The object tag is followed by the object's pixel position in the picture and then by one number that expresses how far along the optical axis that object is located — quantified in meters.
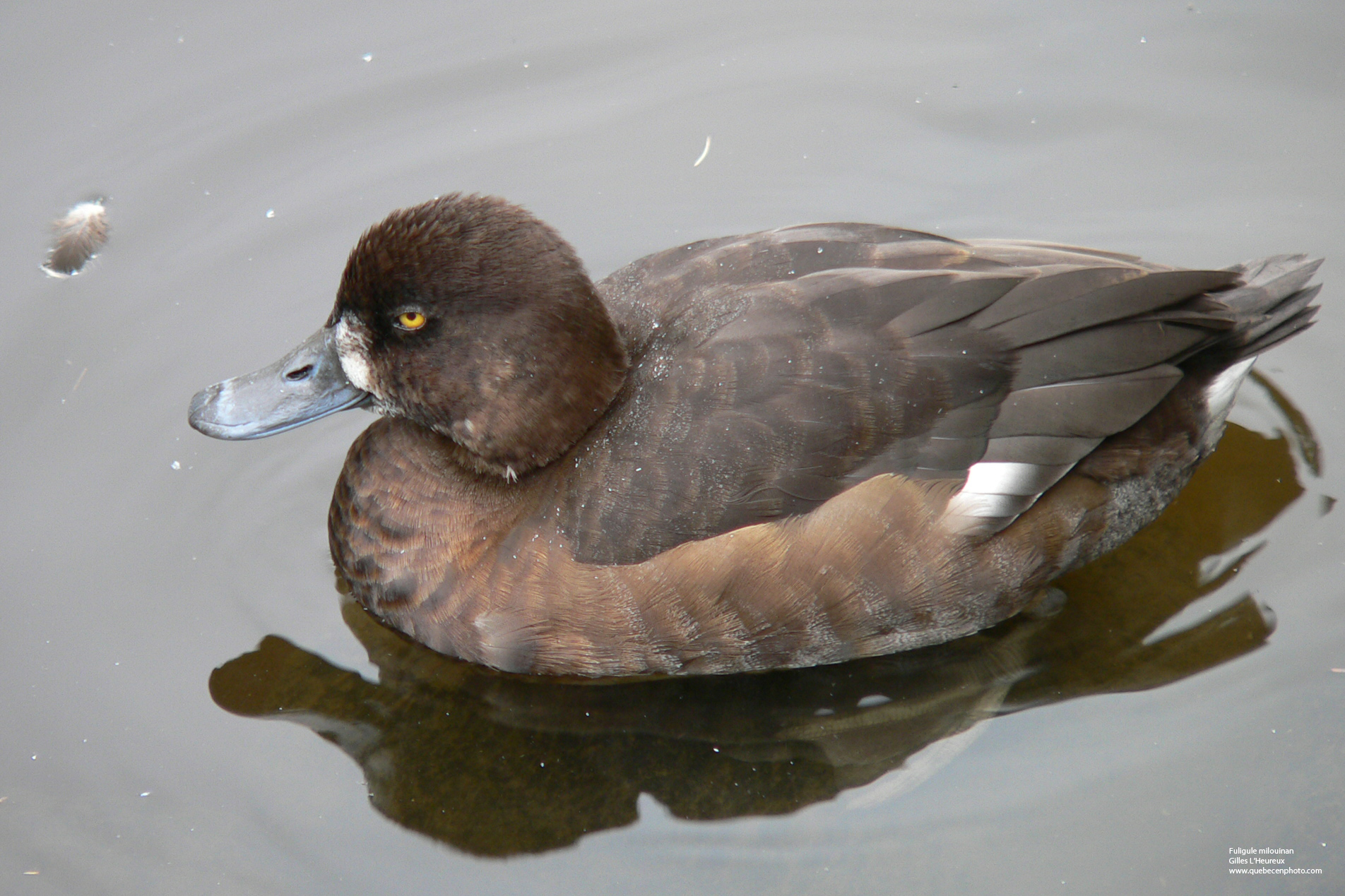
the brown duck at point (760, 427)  6.72
